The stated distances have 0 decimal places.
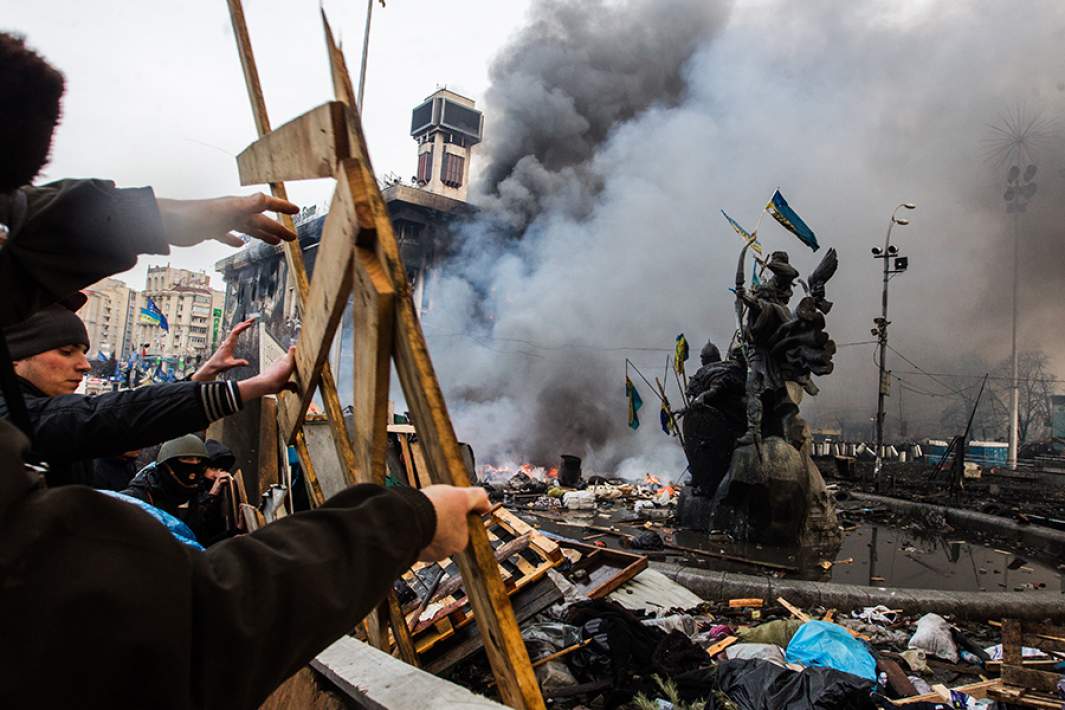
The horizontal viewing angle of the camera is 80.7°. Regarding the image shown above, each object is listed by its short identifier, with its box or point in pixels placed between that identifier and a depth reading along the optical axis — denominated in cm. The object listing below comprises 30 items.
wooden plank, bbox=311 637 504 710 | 166
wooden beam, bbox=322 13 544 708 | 125
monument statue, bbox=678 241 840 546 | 912
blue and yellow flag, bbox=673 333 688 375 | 1573
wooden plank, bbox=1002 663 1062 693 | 414
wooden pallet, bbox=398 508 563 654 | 411
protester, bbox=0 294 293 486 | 211
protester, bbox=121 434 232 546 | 384
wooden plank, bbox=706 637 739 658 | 479
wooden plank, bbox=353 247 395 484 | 128
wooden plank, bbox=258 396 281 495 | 594
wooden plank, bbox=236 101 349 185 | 126
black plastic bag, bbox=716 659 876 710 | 338
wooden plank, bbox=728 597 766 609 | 621
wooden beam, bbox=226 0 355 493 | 229
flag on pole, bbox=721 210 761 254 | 1389
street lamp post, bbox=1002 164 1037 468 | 3460
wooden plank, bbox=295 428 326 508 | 282
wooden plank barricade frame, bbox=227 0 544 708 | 125
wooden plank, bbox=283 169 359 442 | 134
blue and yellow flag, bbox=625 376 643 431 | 2006
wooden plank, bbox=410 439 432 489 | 819
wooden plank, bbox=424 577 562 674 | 401
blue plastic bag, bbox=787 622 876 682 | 427
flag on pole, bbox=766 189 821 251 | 1470
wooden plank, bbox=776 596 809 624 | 574
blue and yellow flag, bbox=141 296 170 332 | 3093
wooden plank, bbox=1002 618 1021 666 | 450
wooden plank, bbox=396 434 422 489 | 787
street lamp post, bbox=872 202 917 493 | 2033
